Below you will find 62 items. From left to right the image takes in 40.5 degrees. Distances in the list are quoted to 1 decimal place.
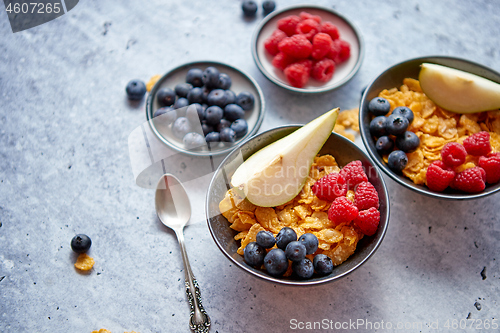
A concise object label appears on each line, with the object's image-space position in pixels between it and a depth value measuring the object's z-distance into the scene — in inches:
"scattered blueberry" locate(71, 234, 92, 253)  23.9
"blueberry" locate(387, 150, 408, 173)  23.2
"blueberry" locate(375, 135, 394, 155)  23.6
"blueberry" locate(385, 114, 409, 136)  23.2
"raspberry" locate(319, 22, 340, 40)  25.8
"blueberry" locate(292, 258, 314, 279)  21.4
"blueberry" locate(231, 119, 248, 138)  24.7
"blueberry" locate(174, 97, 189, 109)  25.2
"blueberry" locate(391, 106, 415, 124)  23.7
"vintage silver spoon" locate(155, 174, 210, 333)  23.5
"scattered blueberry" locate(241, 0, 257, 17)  27.2
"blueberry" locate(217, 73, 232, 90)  25.4
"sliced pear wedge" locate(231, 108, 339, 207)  22.3
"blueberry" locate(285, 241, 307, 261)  21.1
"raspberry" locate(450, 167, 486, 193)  22.6
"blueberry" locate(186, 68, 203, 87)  25.5
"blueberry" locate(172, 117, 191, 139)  24.7
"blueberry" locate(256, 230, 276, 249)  21.5
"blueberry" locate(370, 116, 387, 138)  23.7
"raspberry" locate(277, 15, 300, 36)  25.9
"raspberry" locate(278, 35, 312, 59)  25.1
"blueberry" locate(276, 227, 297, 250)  21.6
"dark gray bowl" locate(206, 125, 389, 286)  21.8
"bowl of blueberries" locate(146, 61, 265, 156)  24.7
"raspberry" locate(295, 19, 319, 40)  25.6
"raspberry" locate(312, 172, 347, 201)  22.3
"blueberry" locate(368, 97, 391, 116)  23.9
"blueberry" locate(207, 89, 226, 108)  25.0
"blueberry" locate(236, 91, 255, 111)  25.1
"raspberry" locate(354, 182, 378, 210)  22.1
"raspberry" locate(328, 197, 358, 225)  21.8
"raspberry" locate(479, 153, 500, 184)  22.8
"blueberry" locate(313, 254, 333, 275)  21.6
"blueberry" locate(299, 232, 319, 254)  21.5
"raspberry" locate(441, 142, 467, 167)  22.9
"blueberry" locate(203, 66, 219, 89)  25.2
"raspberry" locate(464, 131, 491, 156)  23.0
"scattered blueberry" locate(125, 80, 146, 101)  25.8
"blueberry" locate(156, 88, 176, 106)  25.2
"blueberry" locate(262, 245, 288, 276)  21.3
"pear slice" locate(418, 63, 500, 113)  23.7
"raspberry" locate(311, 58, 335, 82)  25.3
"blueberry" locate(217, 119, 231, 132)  24.9
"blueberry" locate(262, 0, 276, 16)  27.3
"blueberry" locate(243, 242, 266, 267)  21.7
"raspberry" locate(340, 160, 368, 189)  22.5
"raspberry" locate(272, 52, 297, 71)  25.6
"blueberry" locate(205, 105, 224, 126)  24.7
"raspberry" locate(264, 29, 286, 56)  25.8
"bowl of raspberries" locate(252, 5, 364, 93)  25.2
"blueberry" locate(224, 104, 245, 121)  24.9
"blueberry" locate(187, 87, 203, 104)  25.1
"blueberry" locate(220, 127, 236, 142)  24.5
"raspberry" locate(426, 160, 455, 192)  22.8
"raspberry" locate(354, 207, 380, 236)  21.9
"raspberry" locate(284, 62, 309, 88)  25.1
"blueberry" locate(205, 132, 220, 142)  24.7
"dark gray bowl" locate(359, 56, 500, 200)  23.1
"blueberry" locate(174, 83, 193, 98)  25.4
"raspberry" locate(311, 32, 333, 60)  25.1
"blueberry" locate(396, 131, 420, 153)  23.3
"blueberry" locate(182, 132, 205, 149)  24.5
